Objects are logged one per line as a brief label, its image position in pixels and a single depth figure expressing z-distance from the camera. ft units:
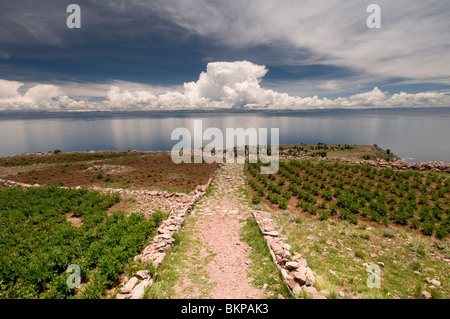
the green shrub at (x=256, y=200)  50.75
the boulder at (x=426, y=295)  21.21
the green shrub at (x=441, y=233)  36.32
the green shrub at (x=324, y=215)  43.17
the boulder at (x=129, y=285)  21.22
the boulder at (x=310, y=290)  20.11
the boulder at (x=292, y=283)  21.41
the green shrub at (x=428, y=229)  37.99
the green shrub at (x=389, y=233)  35.02
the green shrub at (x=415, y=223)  40.16
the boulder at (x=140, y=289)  20.49
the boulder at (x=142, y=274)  23.26
